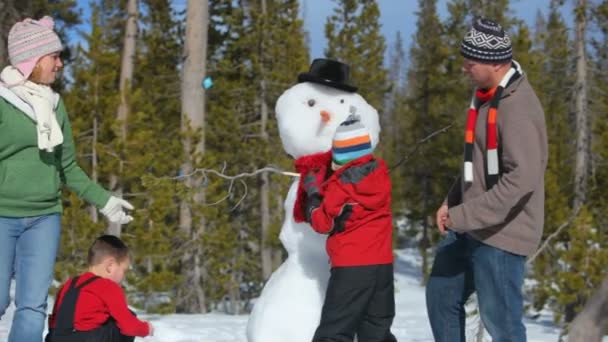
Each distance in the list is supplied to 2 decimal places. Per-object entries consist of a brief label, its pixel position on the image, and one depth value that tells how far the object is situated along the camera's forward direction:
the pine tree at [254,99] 18.50
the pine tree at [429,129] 24.06
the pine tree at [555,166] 15.30
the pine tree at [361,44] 21.95
